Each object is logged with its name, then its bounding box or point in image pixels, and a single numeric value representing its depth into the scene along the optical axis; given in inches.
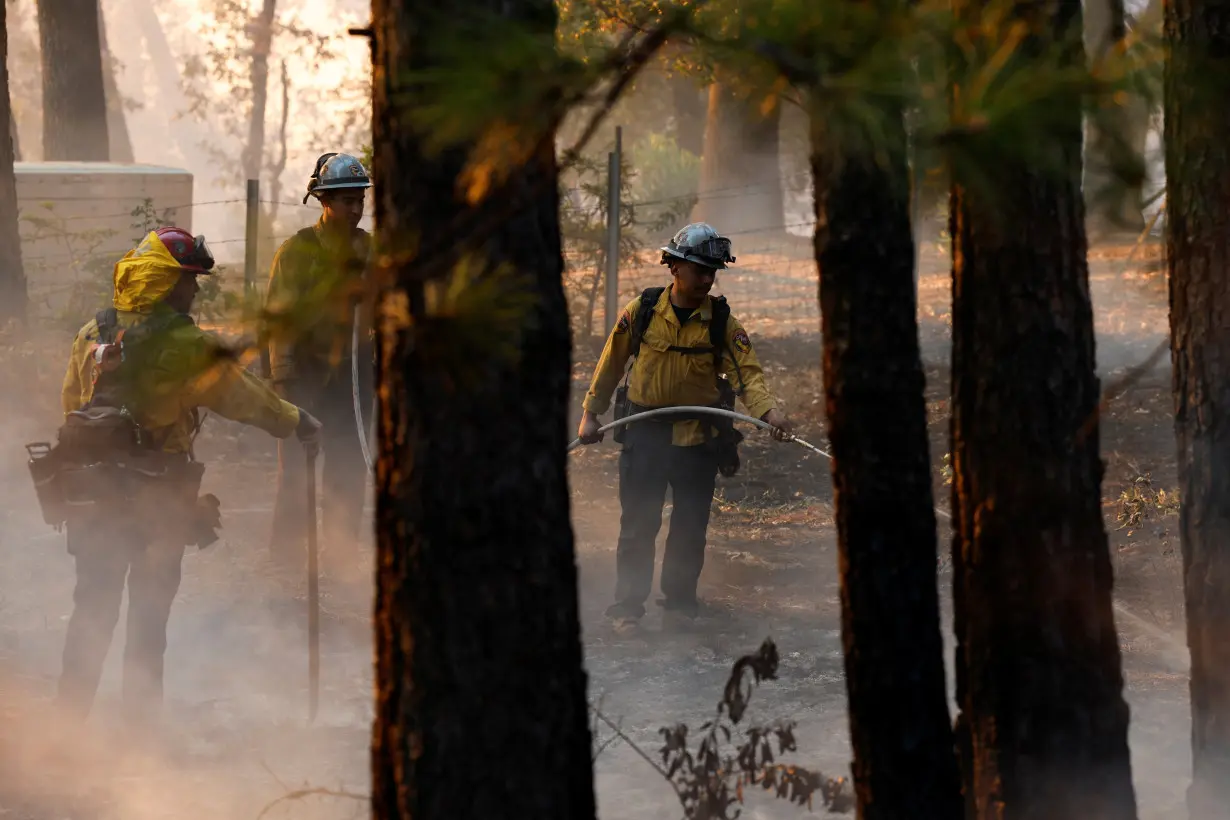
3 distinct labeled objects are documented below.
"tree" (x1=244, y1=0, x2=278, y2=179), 3334.2
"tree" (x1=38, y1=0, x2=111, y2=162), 1681.8
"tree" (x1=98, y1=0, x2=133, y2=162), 4013.3
